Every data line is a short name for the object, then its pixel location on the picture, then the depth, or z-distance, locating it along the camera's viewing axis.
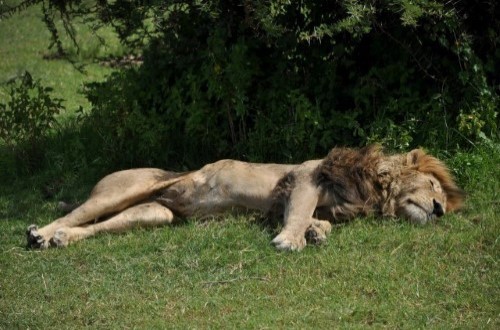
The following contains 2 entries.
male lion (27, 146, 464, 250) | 15.30
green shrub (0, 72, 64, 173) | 19.59
